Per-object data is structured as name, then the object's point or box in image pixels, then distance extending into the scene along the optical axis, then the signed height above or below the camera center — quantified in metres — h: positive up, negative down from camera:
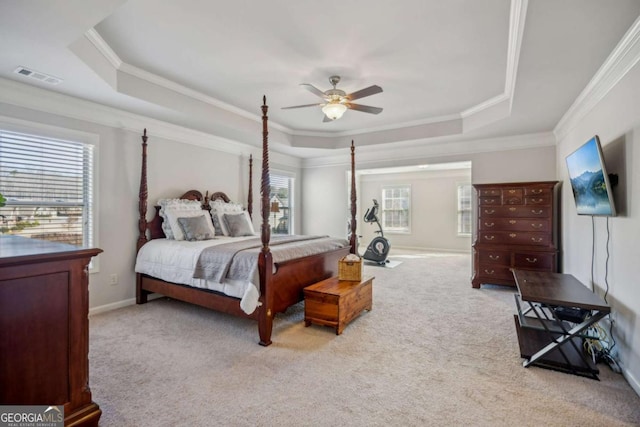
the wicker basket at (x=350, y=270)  3.50 -0.60
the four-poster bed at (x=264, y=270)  2.83 -0.58
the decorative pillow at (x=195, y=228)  3.98 -0.14
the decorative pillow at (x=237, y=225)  4.61 -0.12
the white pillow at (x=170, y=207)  4.15 +0.14
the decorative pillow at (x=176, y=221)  4.06 -0.05
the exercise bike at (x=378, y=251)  6.91 -0.77
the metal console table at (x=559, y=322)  2.29 -0.89
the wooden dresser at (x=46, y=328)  1.40 -0.54
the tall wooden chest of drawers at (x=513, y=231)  4.50 -0.21
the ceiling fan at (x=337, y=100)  3.26 +1.29
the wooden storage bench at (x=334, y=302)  3.03 -0.88
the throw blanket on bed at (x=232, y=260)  2.95 -0.43
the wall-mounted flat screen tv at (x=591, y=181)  2.47 +0.32
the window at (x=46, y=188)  3.09 +0.32
